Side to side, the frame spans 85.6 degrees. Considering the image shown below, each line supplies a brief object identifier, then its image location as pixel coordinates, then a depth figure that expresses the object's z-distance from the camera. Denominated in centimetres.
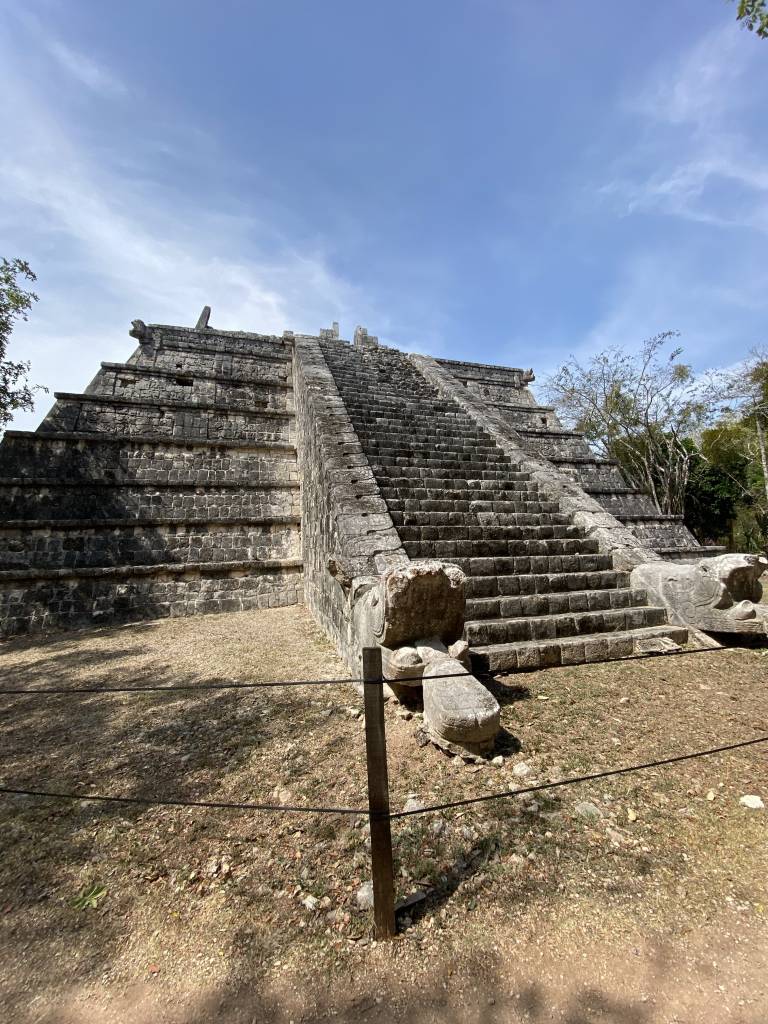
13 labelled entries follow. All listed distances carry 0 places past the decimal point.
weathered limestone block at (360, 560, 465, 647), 351
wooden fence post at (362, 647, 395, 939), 177
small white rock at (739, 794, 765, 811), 241
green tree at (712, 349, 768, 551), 1817
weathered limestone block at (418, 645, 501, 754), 285
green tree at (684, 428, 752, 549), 2120
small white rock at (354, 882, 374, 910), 194
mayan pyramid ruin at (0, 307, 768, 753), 446
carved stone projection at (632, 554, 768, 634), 468
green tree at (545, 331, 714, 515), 2020
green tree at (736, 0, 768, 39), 571
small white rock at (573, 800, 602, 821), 239
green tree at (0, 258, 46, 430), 941
